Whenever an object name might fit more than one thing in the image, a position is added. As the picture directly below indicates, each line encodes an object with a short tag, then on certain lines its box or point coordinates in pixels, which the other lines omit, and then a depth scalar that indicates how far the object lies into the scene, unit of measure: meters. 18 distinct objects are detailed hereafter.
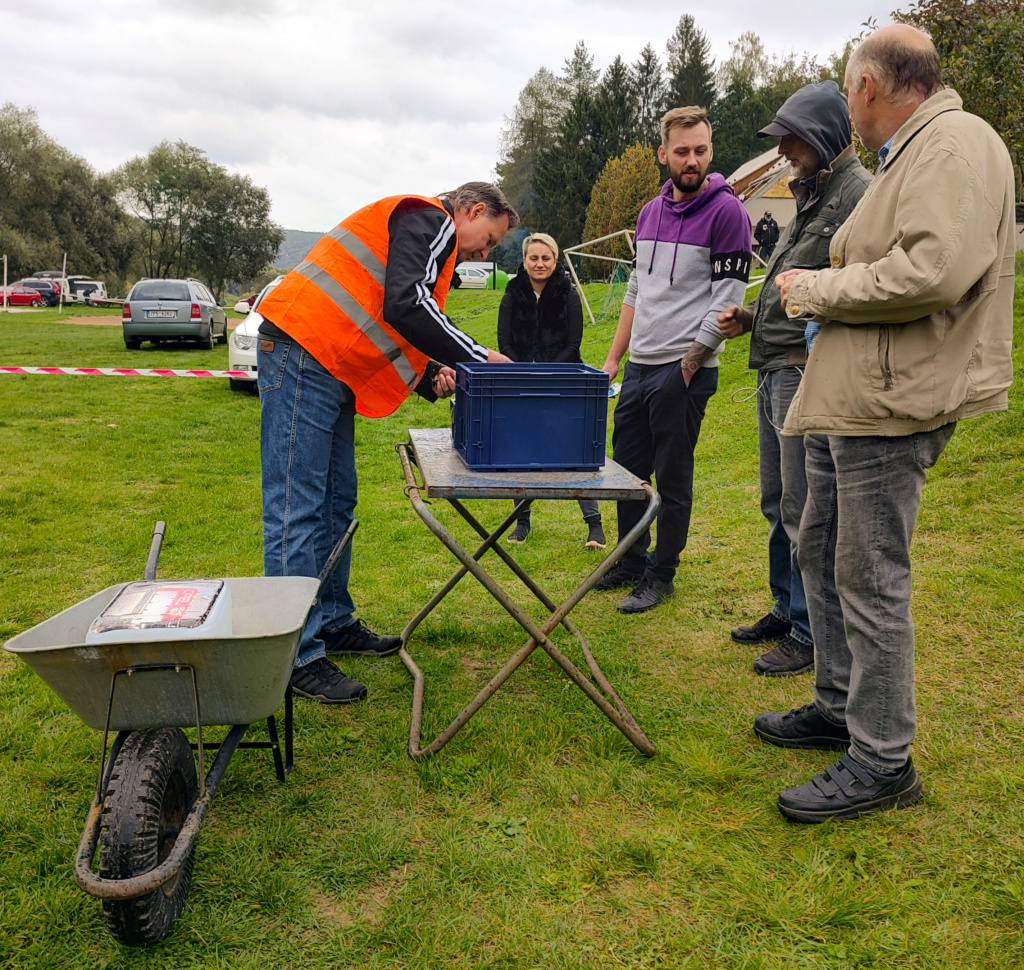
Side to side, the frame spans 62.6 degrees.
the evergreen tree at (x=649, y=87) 57.97
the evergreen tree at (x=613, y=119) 53.00
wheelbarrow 1.93
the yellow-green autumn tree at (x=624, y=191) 39.94
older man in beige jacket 2.19
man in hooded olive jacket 3.12
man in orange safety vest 3.06
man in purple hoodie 4.08
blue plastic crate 2.69
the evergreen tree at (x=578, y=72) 60.31
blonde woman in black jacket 5.43
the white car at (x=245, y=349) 11.80
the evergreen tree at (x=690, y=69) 56.33
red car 33.72
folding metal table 2.59
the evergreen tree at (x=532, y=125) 61.03
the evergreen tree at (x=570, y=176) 51.16
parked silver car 17.30
